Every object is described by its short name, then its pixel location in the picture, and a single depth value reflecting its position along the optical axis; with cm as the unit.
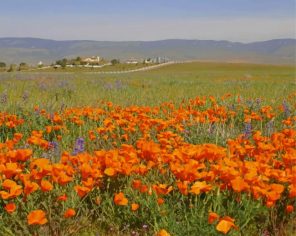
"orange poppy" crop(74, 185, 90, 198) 290
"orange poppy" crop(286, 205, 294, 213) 293
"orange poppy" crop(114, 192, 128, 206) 288
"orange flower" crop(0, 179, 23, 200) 274
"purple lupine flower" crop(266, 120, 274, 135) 546
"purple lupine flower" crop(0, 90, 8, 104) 811
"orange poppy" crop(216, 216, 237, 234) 242
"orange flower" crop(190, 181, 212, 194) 283
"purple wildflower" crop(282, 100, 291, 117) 688
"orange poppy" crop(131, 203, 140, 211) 295
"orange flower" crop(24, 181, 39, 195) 281
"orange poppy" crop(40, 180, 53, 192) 283
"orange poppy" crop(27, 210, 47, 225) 255
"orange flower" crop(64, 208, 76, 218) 272
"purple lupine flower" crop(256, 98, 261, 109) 807
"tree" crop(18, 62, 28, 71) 7481
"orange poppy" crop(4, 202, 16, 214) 273
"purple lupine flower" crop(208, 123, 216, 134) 536
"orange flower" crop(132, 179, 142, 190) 314
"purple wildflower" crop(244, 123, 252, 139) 507
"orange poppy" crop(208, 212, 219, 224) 258
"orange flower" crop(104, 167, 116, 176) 303
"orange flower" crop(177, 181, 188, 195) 296
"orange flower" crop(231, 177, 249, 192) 283
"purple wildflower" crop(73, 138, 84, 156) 430
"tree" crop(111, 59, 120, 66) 9244
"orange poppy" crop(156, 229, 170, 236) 256
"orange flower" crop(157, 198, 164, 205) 294
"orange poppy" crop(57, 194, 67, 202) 289
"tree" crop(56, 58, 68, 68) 7916
